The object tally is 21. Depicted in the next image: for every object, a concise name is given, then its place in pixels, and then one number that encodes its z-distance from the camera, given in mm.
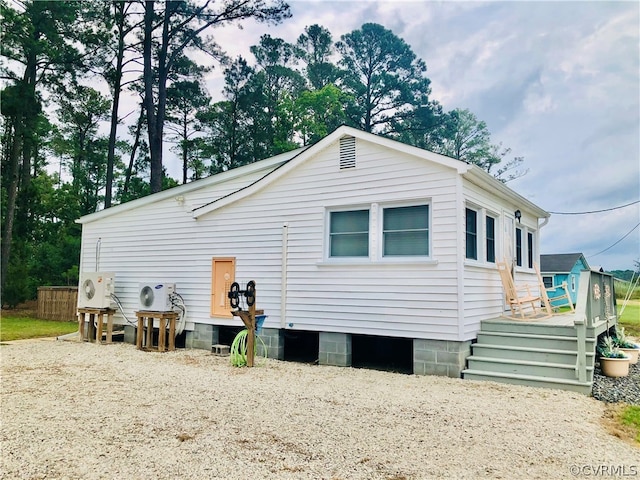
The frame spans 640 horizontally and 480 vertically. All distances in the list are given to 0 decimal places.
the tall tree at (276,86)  22781
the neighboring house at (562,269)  22812
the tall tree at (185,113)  21453
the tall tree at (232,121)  22797
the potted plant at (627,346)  8023
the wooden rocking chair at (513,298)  7816
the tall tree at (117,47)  19734
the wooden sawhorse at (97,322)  10195
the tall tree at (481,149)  28969
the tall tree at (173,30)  18375
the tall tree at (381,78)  24453
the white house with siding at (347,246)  6949
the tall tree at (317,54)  25766
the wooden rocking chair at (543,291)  8680
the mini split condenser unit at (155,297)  9305
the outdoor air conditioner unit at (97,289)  10223
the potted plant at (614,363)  6863
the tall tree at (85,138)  22906
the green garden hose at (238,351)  7582
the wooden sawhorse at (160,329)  9172
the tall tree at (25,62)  16656
